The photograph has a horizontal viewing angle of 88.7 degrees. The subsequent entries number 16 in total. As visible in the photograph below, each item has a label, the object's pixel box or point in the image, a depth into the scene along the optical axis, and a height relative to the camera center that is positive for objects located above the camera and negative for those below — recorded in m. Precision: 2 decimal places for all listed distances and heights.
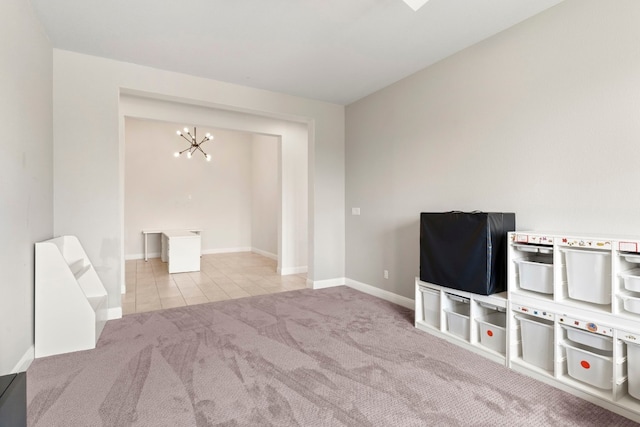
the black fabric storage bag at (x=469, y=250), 2.53 -0.31
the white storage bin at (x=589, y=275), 2.00 -0.40
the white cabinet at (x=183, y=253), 5.88 -0.71
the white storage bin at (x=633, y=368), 1.83 -0.88
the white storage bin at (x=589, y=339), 1.97 -0.79
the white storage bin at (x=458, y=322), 2.77 -0.95
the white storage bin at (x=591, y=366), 1.94 -0.95
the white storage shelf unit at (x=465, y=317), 2.54 -0.92
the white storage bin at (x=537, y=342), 2.21 -0.90
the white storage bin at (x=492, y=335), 2.50 -0.96
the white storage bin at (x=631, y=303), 1.84 -0.52
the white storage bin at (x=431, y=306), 3.05 -0.89
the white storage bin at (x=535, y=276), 2.27 -0.46
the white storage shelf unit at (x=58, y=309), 2.62 -0.78
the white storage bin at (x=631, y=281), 1.85 -0.40
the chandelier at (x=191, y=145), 7.79 +1.67
